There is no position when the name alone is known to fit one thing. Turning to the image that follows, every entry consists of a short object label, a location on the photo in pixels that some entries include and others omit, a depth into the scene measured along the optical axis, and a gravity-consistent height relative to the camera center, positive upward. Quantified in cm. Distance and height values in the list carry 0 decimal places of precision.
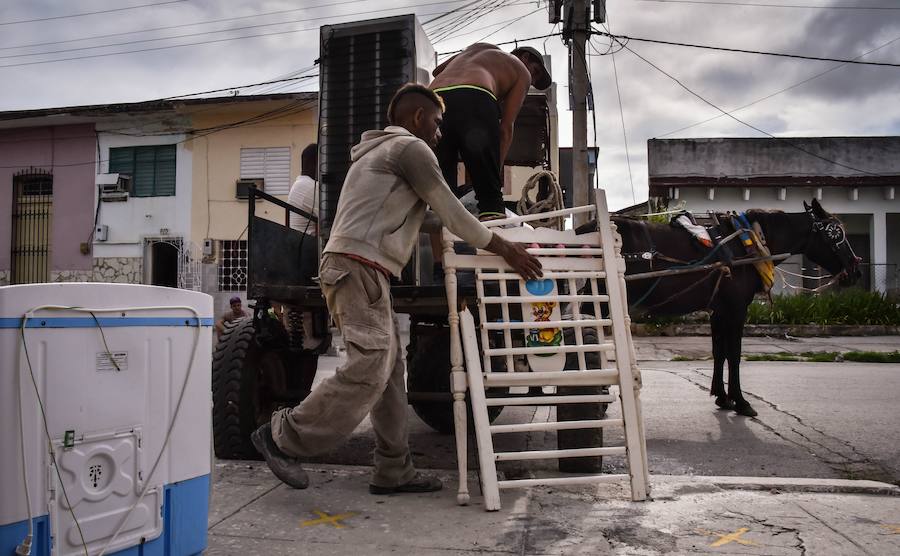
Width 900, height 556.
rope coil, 468 +61
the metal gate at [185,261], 1869 +81
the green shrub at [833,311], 1537 -44
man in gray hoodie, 311 +6
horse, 632 +7
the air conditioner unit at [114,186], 1923 +292
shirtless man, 411 +109
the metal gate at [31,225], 2005 +192
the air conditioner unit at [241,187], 1867 +281
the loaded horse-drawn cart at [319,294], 403 -1
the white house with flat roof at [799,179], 1939 +311
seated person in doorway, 1118 -31
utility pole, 1263 +404
